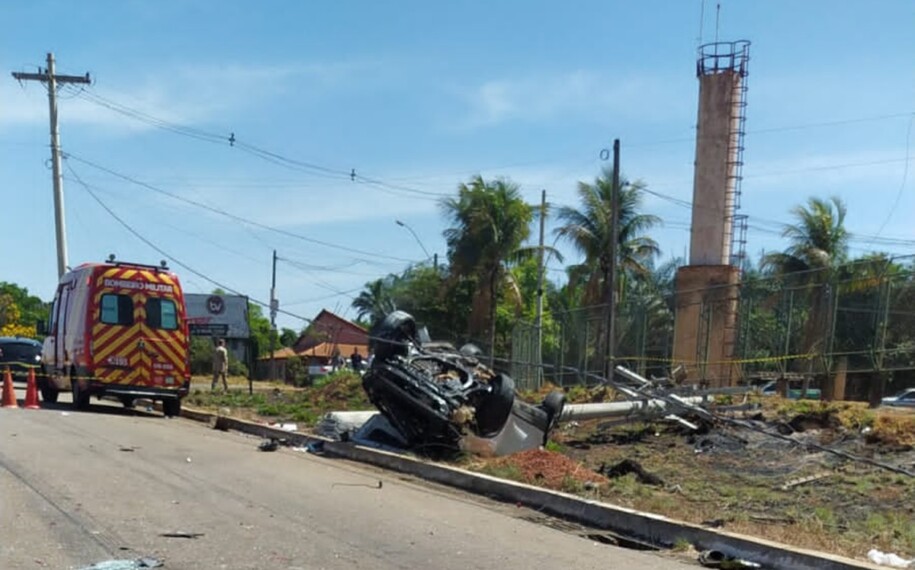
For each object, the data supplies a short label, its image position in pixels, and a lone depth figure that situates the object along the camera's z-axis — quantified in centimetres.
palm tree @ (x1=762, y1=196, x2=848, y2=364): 4247
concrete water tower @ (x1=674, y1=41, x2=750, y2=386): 3850
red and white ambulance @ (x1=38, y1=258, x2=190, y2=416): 1964
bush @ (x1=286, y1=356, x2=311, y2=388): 4336
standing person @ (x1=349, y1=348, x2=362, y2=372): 3534
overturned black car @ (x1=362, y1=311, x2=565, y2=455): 1352
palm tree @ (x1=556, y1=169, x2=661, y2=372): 4122
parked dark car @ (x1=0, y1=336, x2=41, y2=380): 2980
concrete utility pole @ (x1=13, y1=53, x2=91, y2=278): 3581
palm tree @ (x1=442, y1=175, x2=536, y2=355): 4150
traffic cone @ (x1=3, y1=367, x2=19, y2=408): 2083
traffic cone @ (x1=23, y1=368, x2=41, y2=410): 2102
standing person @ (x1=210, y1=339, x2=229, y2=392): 2953
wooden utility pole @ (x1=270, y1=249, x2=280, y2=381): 5209
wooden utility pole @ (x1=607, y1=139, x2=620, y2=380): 2650
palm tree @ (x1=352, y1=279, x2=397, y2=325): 7219
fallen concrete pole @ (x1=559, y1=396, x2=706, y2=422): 1661
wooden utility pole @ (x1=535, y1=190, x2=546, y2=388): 3114
